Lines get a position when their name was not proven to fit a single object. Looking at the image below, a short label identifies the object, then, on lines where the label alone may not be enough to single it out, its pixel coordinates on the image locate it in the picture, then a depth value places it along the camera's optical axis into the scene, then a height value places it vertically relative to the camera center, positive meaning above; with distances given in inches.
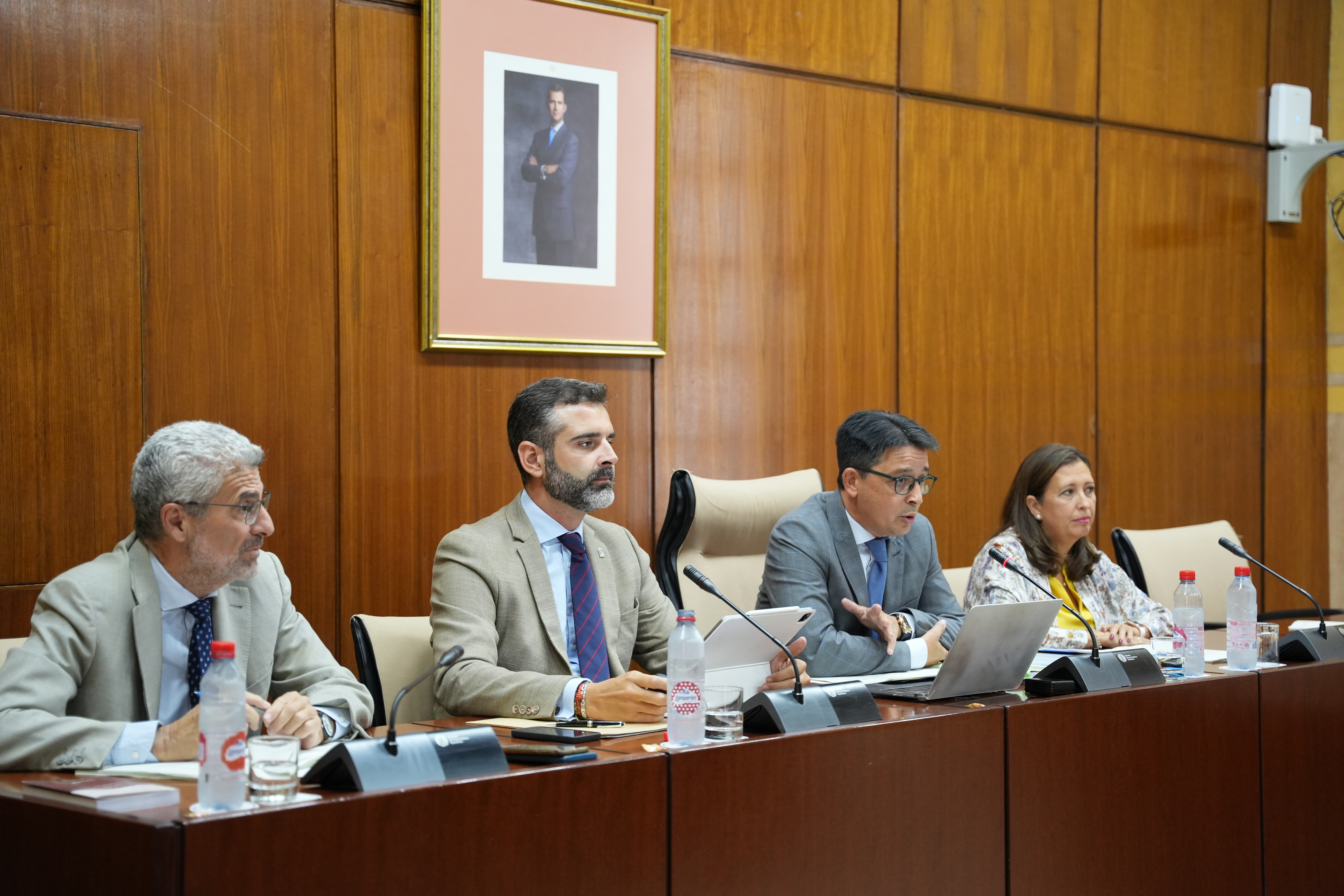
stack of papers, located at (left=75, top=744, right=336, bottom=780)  78.4 -21.3
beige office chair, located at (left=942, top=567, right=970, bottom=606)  155.0 -19.2
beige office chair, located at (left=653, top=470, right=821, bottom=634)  148.3 -13.5
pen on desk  94.7 -22.0
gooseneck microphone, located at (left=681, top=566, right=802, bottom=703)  91.3 -11.6
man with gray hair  84.5 -14.4
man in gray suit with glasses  124.8 -14.0
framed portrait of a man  152.3 +27.8
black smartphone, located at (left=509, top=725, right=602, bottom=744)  87.4 -21.1
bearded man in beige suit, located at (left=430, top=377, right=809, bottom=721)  109.0 -14.4
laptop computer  101.6 -18.4
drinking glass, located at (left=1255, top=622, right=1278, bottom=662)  127.3 -21.5
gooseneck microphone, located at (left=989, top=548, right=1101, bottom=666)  111.0 -12.6
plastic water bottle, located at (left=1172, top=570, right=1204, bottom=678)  119.2 -18.8
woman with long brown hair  146.6 -14.6
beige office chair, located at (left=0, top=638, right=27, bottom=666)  94.2 -16.5
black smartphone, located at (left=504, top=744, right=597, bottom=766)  80.2 -20.5
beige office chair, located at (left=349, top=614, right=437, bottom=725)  110.1 -20.6
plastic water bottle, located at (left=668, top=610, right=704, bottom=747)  86.4 -17.7
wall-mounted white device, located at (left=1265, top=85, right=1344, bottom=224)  227.3 +45.1
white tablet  94.7 -16.8
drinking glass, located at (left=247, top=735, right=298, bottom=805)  69.6 -18.6
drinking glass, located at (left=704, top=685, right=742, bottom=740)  88.8 -19.9
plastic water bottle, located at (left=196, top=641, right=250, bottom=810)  67.7 -17.4
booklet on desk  67.9 -19.9
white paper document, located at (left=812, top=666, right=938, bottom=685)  116.0 -22.8
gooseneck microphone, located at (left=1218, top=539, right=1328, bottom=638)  125.0 -12.5
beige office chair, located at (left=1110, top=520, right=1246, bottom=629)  174.4 -19.2
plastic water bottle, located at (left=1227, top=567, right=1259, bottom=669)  122.4 -18.9
